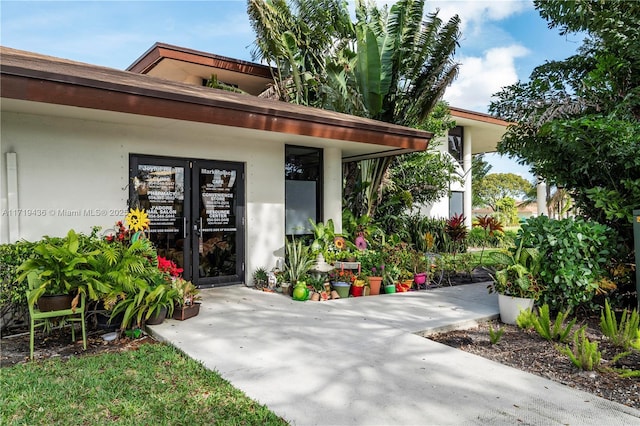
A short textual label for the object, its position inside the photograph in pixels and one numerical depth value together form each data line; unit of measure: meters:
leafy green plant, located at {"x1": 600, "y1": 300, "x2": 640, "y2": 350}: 4.34
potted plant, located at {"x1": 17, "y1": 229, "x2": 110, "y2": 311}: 4.47
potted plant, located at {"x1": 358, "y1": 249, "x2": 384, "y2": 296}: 7.50
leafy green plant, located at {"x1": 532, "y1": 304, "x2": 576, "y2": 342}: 4.64
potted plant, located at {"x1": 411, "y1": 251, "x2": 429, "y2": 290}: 8.12
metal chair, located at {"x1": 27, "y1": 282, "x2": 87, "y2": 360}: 4.16
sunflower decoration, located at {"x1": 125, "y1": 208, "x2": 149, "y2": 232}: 6.09
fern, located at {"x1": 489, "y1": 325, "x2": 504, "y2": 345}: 4.61
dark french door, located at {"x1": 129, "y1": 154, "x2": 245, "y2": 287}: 6.91
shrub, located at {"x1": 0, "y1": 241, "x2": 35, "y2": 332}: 4.84
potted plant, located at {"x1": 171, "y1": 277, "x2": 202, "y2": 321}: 5.46
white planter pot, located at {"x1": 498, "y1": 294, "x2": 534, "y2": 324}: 5.52
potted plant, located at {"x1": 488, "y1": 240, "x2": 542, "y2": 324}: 5.56
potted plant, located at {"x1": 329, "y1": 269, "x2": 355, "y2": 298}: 7.20
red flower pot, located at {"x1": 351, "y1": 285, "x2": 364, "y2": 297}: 7.35
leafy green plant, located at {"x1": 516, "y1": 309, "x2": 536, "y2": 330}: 5.07
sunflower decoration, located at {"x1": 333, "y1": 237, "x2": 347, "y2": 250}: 8.03
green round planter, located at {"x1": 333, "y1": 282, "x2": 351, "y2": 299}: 7.18
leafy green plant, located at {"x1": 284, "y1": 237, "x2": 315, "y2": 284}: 7.35
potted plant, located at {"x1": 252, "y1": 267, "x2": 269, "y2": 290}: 7.79
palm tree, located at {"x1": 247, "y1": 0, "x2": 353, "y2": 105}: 11.70
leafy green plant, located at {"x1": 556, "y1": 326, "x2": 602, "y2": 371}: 3.84
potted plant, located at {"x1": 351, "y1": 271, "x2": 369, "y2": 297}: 7.35
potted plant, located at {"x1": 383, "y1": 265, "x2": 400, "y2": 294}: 7.65
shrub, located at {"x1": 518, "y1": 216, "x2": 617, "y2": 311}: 5.54
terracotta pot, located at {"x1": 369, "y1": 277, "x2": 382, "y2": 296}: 7.48
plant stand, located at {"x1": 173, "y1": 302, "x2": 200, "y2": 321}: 5.45
